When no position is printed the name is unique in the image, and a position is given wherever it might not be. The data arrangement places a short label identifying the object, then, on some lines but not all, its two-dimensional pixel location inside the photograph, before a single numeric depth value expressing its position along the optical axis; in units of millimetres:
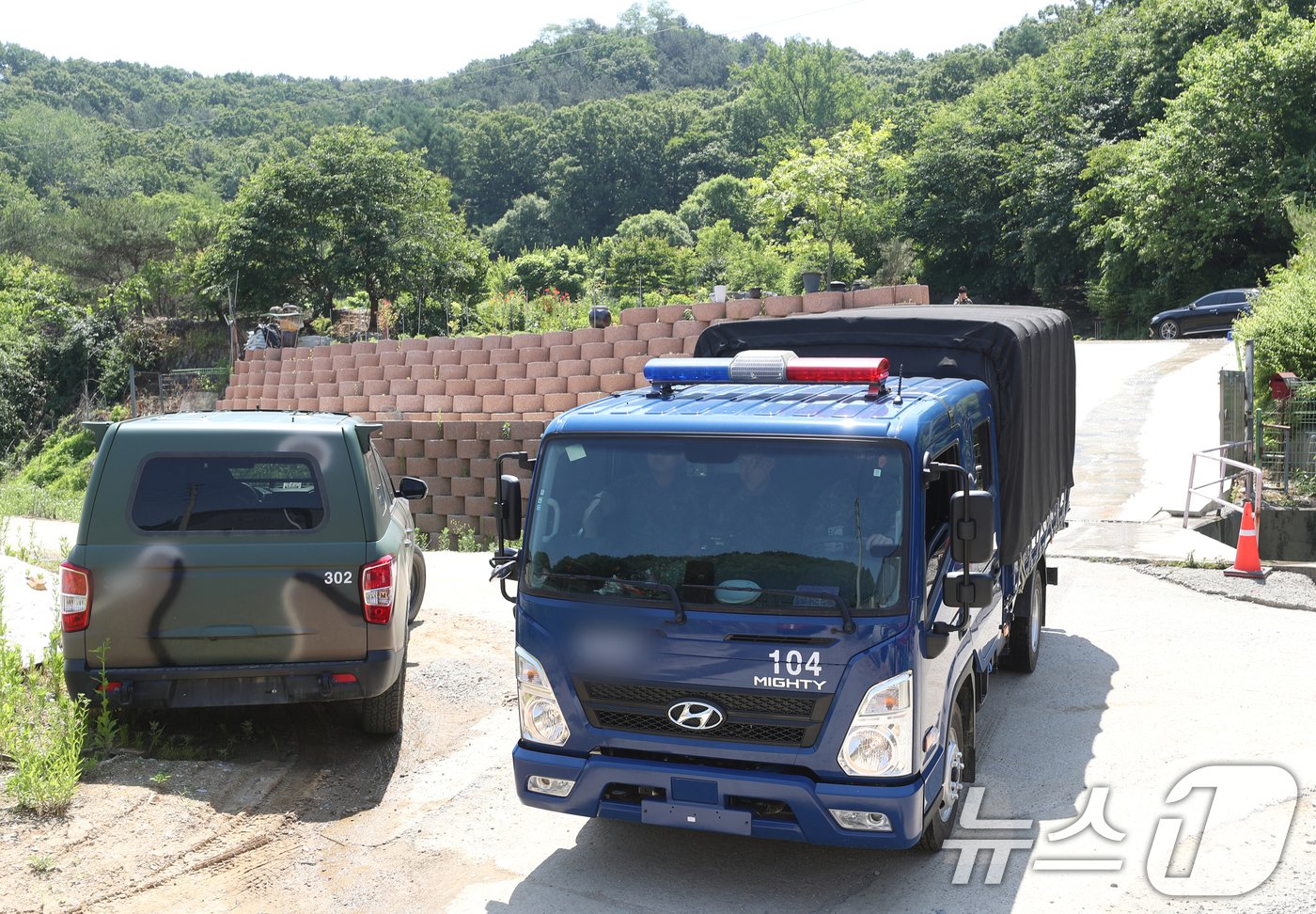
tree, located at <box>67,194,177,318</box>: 56844
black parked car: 34094
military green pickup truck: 6262
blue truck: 4707
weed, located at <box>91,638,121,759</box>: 6250
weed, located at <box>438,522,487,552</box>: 16223
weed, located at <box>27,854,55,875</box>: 5242
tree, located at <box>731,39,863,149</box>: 124250
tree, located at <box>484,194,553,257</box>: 116875
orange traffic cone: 11961
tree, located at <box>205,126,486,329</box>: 40625
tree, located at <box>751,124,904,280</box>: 54469
